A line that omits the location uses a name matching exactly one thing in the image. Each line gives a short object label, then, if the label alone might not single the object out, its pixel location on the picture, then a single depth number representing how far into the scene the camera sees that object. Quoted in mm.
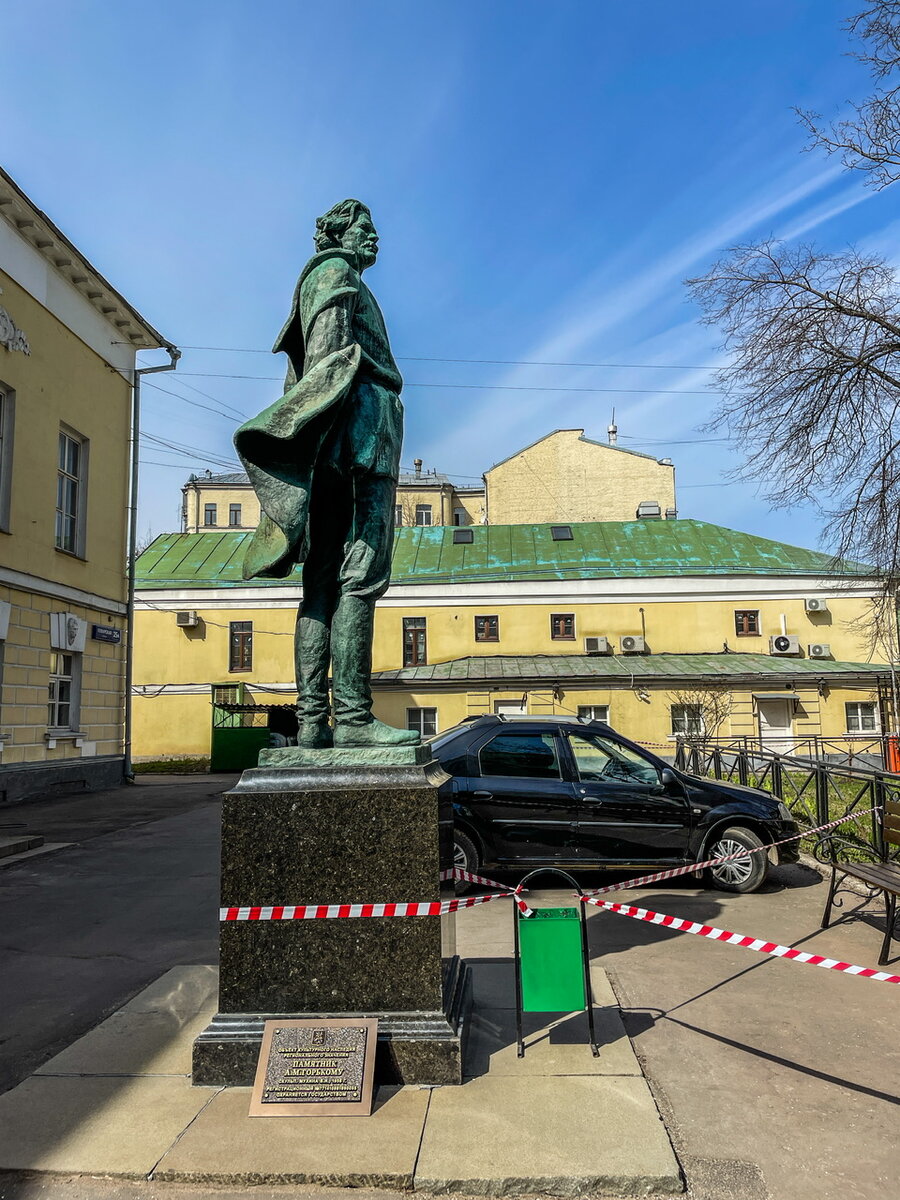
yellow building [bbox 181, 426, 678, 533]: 45406
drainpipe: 20906
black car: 8023
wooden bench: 5641
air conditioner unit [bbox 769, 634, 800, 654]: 30438
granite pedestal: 3518
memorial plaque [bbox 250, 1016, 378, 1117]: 3275
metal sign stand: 3849
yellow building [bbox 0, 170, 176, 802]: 16453
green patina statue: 4008
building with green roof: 28750
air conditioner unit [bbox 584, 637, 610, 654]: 30719
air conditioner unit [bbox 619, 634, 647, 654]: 30547
